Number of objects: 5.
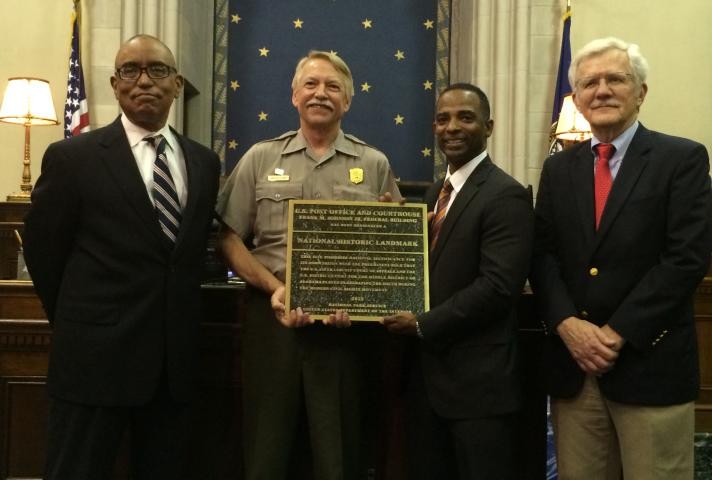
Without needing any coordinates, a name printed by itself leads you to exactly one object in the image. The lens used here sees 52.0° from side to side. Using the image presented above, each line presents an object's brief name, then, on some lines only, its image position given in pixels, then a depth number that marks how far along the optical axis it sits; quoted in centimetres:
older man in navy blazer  224
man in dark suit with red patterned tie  232
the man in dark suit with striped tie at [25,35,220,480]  227
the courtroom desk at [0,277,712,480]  279
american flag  647
